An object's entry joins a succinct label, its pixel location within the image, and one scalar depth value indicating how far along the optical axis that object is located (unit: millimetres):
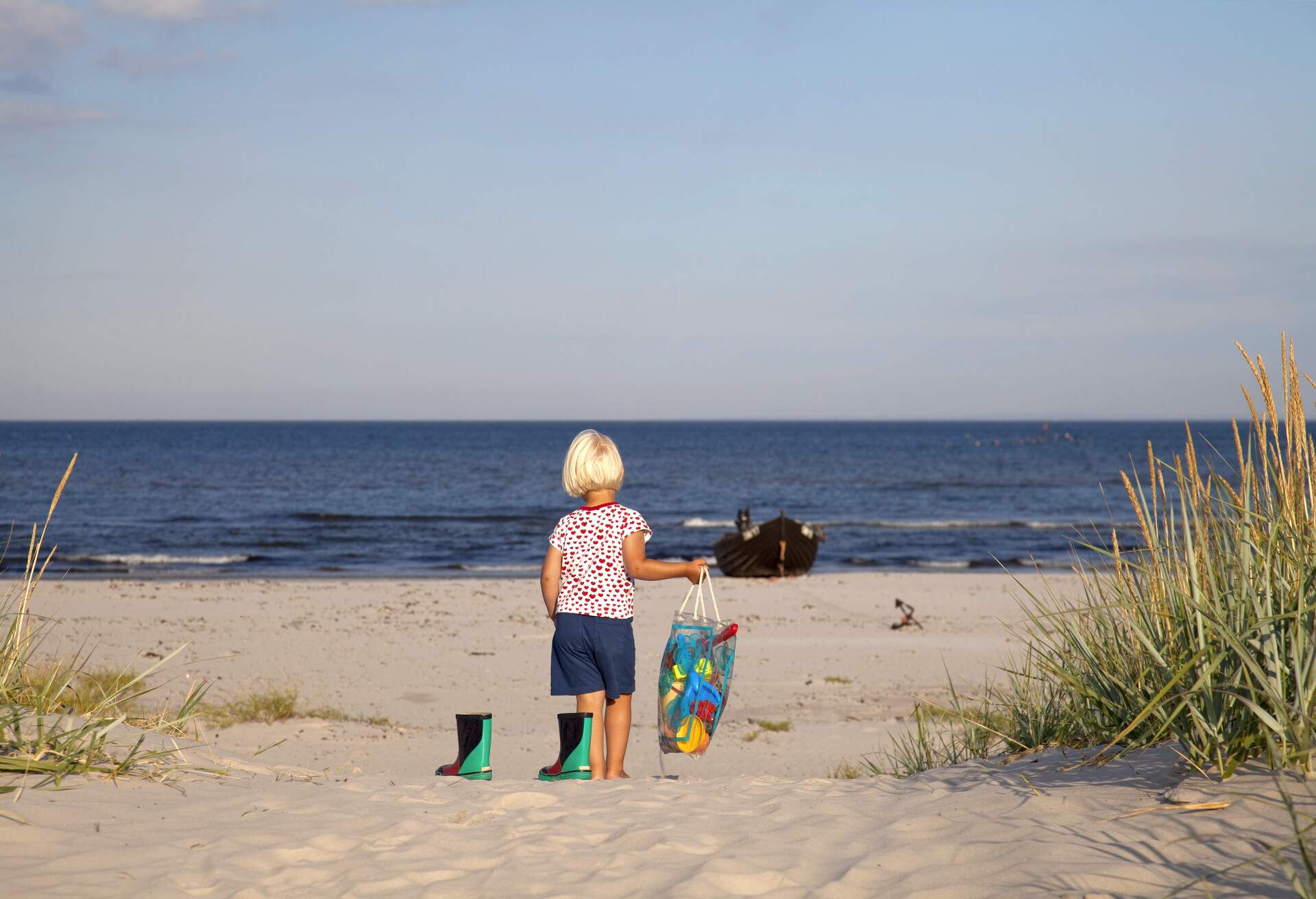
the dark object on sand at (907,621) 12727
